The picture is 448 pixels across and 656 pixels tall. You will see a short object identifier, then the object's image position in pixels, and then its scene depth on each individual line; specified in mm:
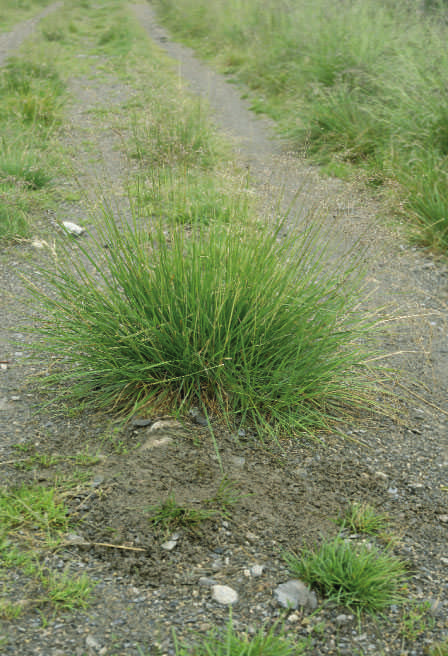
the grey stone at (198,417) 2758
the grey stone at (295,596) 1984
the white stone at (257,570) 2088
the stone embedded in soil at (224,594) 1982
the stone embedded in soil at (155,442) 2564
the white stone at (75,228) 4805
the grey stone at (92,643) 1784
